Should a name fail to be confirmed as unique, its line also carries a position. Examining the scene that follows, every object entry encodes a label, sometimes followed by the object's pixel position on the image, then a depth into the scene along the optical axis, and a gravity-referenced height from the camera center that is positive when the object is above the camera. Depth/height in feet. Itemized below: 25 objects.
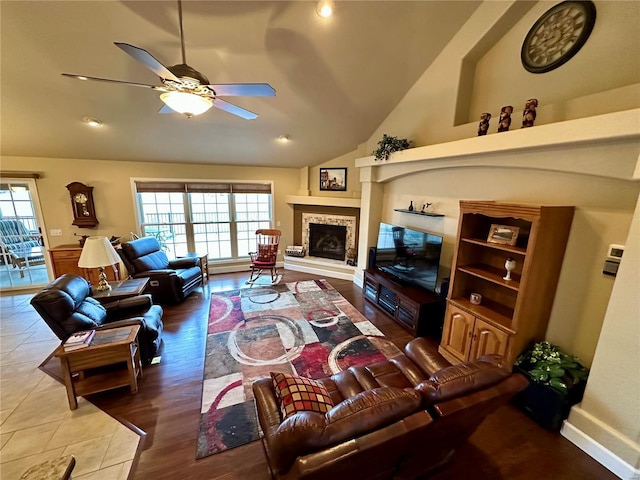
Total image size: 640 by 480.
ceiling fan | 5.71 +2.59
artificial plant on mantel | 12.44 +2.62
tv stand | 10.98 -4.89
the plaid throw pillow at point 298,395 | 4.81 -3.88
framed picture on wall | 18.85 +1.36
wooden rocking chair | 16.94 -4.23
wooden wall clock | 15.05 -0.81
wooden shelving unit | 7.09 -2.52
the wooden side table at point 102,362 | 7.17 -4.90
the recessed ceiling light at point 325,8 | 7.43 +5.61
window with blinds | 17.20 -1.48
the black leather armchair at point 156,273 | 13.33 -4.22
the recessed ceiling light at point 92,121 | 11.71 +3.26
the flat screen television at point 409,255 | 11.25 -2.75
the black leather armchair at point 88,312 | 7.46 -4.11
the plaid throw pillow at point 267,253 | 17.11 -3.81
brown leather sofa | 3.54 -3.40
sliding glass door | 14.44 -2.73
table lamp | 9.48 -2.33
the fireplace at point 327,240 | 19.58 -3.39
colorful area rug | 7.16 -6.09
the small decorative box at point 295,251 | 20.16 -4.30
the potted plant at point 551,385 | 6.74 -4.89
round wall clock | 7.06 +4.98
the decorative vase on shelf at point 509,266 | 8.06 -2.04
